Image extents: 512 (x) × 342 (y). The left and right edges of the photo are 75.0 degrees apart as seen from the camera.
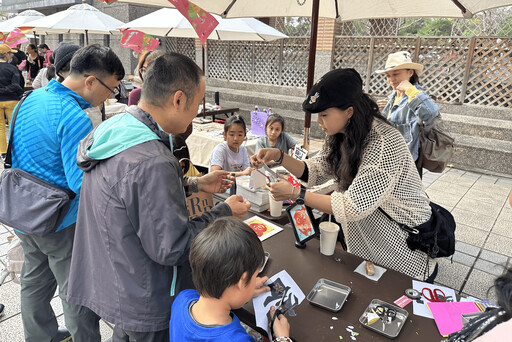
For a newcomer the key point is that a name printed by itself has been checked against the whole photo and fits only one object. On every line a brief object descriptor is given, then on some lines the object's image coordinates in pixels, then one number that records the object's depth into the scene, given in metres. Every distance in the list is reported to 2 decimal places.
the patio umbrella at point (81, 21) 6.60
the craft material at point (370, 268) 1.63
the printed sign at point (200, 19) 3.38
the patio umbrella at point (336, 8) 2.42
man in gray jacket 1.10
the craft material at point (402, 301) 1.43
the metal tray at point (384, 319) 1.28
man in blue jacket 1.65
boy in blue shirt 1.09
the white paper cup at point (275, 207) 2.30
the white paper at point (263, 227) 2.03
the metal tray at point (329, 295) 1.40
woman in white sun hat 3.28
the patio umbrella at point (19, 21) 8.85
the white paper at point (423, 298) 1.39
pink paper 1.31
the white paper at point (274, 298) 1.31
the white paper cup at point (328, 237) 1.76
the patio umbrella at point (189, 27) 5.41
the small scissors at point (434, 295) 1.48
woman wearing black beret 1.68
